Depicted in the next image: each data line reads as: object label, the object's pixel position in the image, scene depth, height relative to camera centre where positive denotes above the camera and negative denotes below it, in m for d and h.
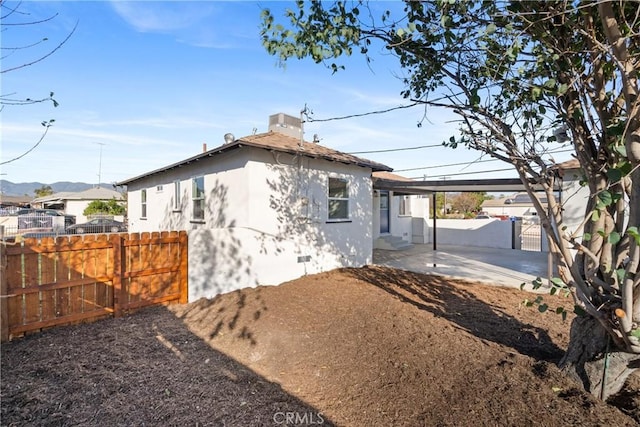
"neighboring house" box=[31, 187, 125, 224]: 33.38 +1.65
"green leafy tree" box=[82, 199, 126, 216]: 30.22 +0.70
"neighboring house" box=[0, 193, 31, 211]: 39.77 +2.41
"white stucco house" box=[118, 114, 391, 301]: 7.14 +0.15
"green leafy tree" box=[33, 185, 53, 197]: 49.62 +3.92
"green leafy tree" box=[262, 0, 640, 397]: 2.61 +1.18
